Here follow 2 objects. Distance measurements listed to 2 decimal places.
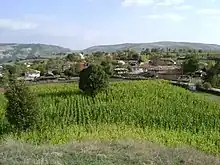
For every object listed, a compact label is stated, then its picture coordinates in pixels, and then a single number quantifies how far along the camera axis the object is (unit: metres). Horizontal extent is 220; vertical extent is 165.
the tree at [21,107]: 13.13
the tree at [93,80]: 21.00
